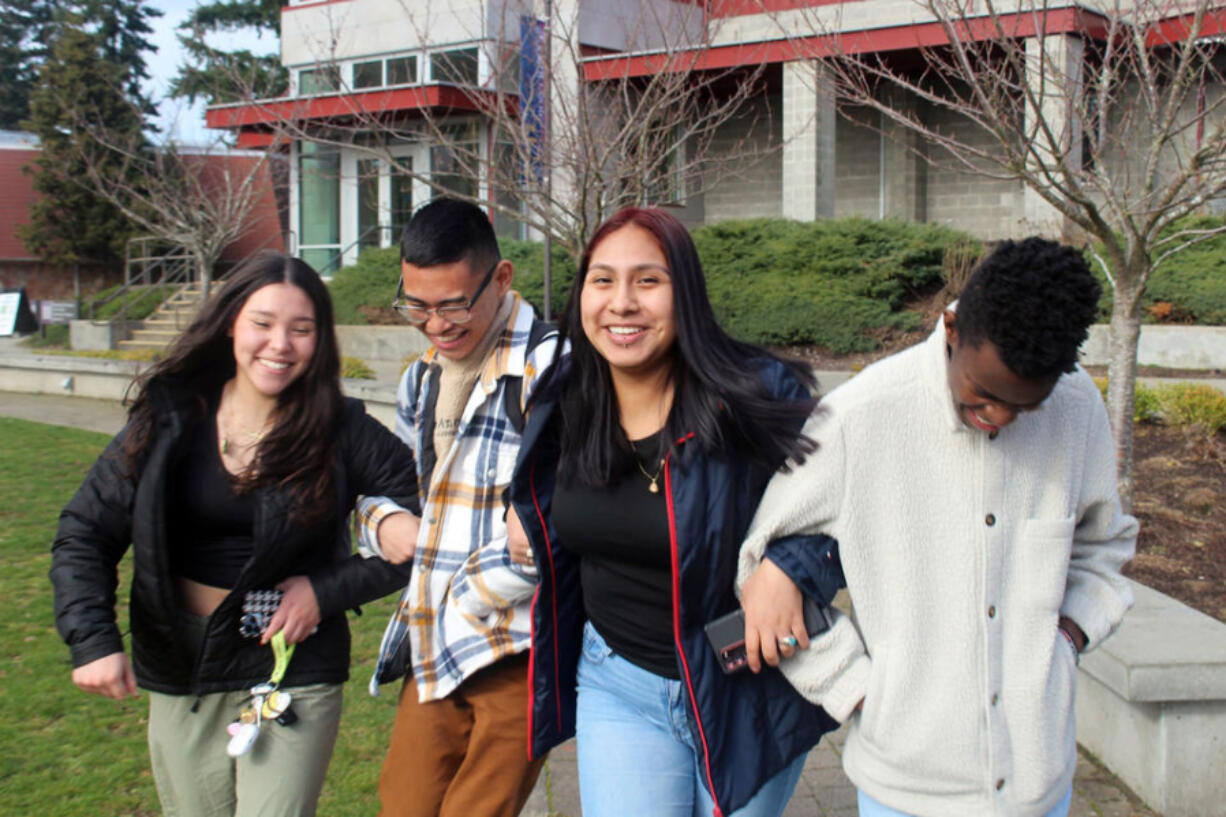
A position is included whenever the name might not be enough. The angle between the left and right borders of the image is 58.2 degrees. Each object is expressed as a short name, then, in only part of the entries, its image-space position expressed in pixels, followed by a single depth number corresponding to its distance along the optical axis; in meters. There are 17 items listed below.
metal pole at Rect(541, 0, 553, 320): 7.73
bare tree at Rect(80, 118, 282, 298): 17.70
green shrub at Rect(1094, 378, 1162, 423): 8.98
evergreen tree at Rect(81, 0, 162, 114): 46.47
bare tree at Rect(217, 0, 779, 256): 7.69
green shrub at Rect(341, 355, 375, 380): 14.88
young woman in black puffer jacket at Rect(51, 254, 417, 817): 2.81
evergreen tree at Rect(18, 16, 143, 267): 29.62
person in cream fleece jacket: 2.13
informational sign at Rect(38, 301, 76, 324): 27.36
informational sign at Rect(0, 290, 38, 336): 21.55
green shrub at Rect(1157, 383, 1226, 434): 8.56
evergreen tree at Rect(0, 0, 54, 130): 53.00
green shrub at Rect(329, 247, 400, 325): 19.37
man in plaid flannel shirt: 2.95
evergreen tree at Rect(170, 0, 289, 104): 41.21
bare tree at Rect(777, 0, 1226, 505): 5.27
